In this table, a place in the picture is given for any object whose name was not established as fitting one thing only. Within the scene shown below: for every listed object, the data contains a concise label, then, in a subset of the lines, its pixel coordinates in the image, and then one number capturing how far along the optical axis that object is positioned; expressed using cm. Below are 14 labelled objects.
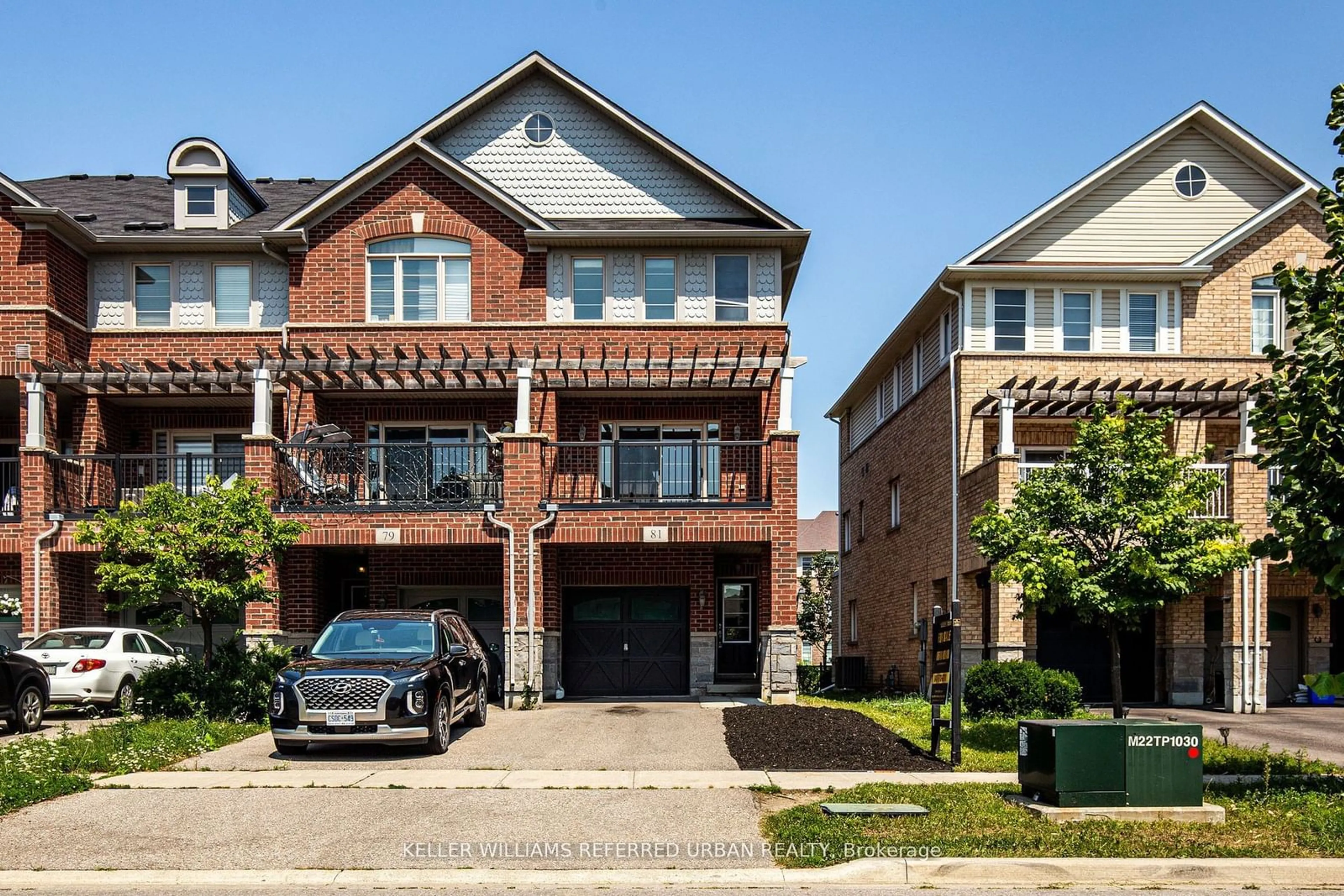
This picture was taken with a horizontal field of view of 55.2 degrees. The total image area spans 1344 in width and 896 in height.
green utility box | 1129
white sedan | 1983
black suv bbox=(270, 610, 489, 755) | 1473
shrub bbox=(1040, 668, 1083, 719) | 1970
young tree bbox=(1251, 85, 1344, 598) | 1192
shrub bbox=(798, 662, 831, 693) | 3872
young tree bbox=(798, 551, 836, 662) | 6147
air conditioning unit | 3509
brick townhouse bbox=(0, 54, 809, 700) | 2308
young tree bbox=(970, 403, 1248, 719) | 1648
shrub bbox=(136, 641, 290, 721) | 1828
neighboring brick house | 2469
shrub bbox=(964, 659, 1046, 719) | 1958
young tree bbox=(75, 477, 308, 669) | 1859
